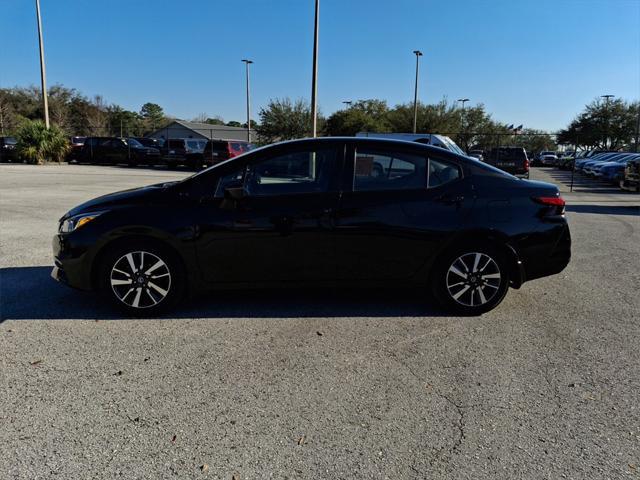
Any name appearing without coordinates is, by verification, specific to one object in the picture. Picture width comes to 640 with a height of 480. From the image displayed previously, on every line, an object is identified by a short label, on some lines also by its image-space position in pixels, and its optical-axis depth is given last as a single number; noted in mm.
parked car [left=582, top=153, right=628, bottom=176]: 28138
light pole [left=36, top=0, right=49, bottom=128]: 29906
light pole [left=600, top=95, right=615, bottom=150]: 56981
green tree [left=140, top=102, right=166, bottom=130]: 101731
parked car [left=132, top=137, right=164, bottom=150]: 33431
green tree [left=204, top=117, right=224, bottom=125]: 109925
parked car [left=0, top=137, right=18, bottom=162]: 32188
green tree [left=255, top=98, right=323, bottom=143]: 42312
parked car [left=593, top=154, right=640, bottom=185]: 23414
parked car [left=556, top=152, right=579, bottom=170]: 43109
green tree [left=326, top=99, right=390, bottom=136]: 48812
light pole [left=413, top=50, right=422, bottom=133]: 46750
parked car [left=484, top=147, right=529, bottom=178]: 26234
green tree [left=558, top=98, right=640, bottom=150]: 55688
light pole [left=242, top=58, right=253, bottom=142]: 50875
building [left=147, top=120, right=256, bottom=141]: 75000
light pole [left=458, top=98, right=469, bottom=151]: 60994
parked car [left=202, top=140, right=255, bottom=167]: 26969
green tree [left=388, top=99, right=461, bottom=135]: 54969
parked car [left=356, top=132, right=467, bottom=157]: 16470
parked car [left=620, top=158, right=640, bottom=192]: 17234
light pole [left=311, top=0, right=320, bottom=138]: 20297
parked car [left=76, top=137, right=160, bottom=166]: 32281
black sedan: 4598
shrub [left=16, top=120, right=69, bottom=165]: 30969
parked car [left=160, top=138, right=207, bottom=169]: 29597
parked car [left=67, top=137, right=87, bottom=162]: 33188
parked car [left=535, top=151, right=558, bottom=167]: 52094
